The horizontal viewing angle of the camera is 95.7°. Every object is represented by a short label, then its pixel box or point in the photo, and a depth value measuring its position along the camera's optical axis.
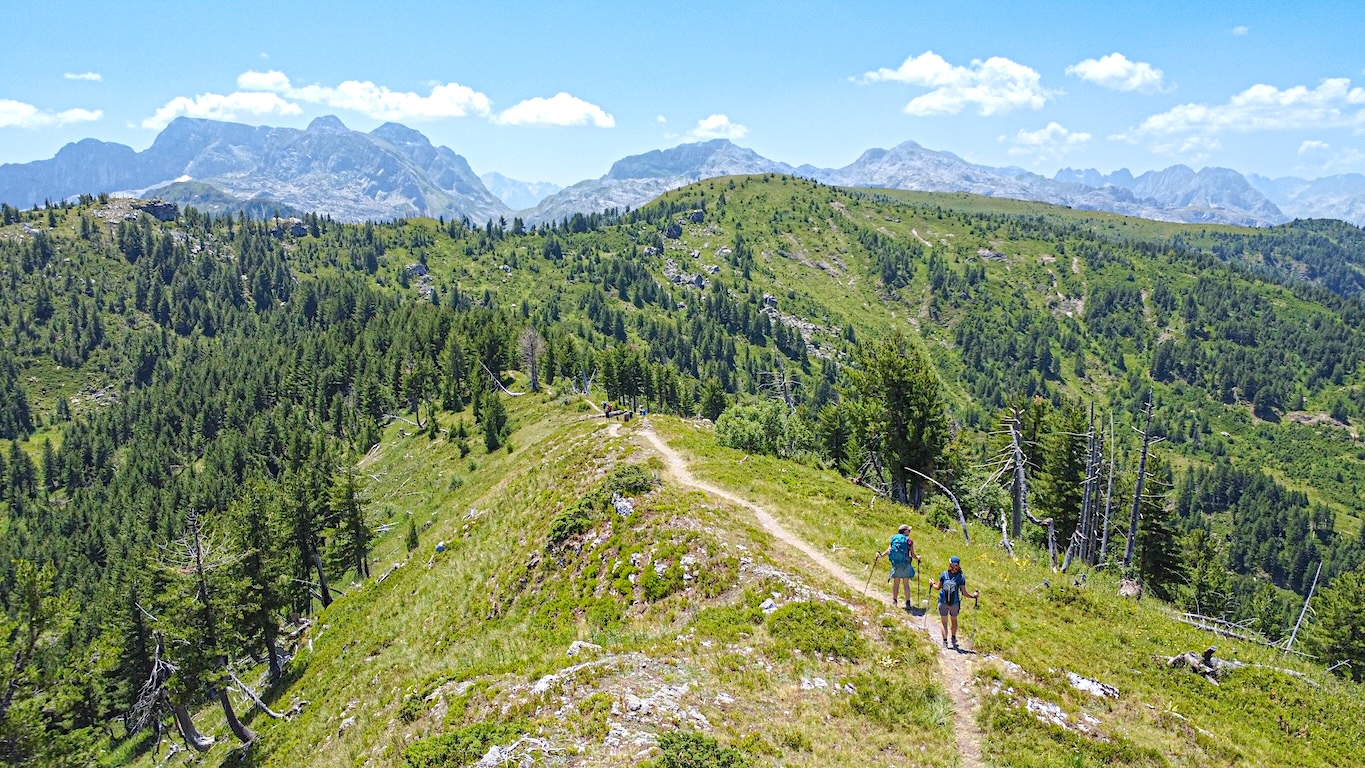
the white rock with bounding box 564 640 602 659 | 21.35
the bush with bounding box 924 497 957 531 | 37.47
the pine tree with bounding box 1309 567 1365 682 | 52.19
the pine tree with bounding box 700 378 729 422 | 114.06
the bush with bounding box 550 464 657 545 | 33.38
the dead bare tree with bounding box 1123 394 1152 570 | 40.88
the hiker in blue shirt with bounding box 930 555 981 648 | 19.53
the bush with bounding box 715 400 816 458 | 53.38
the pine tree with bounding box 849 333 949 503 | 49.31
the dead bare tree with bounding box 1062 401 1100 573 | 39.86
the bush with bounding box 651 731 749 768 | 14.05
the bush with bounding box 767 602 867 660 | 19.83
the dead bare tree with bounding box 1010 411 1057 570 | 35.44
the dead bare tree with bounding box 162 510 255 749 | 37.81
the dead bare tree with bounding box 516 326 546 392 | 107.50
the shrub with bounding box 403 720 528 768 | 15.21
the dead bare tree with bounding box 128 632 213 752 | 34.63
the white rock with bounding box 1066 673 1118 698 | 18.08
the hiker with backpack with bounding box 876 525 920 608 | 22.25
